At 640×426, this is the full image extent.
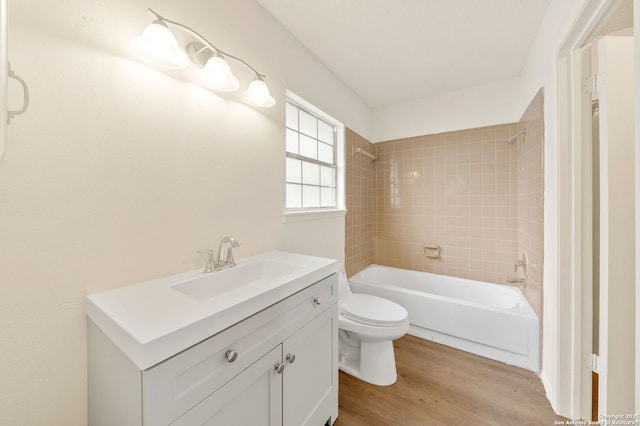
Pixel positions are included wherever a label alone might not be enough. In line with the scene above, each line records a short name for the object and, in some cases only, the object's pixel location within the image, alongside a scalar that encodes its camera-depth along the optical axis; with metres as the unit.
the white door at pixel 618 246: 1.07
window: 1.88
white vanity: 0.58
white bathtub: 1.76
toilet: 1.56
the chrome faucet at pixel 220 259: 1.13
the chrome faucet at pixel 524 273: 2.01
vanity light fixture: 0.87
